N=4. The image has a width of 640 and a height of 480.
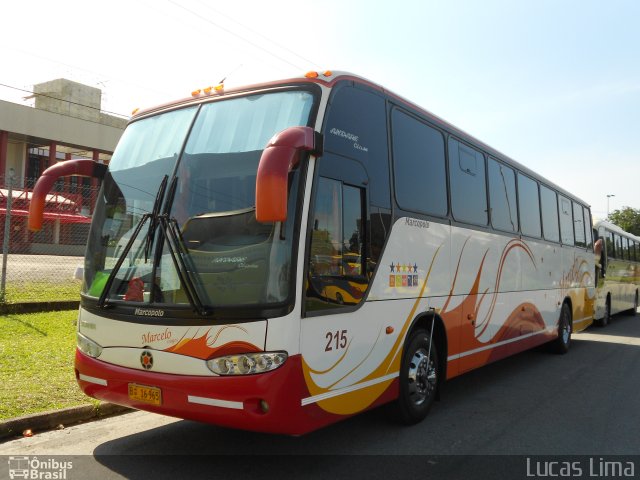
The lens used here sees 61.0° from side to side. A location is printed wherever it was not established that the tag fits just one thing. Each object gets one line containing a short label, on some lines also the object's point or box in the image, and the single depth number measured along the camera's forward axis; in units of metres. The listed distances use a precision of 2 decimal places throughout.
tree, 72.88
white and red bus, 3.97
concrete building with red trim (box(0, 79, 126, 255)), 39.19
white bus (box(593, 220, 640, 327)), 14.95
